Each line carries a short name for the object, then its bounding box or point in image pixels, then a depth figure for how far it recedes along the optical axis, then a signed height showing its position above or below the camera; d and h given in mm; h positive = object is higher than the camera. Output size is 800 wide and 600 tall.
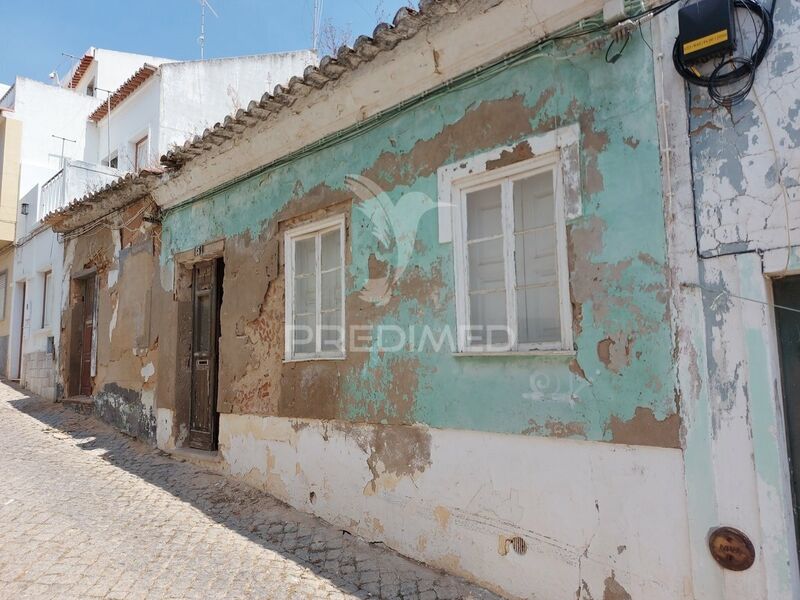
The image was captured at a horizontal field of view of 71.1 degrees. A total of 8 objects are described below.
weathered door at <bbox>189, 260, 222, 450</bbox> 7395 -34
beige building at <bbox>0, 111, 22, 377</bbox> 14328 +4158
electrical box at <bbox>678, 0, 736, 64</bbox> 3014 +1725
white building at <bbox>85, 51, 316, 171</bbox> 12797 +6090
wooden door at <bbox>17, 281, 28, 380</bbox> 13992 +591
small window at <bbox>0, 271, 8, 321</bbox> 14844 +1747
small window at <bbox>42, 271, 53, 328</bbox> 12677 +1305
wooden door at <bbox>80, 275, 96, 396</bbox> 11031 +296
